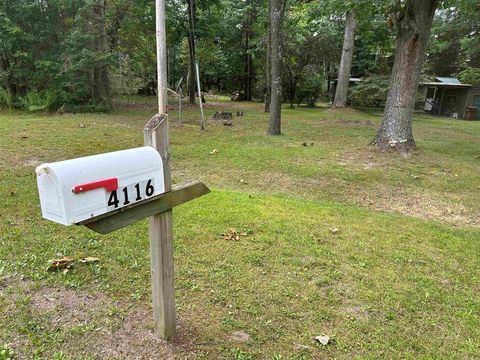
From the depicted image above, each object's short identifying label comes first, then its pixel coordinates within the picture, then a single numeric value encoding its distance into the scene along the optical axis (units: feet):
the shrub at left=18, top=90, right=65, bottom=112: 33.73
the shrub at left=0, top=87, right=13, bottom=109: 33.65
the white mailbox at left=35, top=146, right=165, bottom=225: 4.17
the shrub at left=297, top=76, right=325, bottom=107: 64.64
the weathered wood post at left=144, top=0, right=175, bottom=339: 5.40
